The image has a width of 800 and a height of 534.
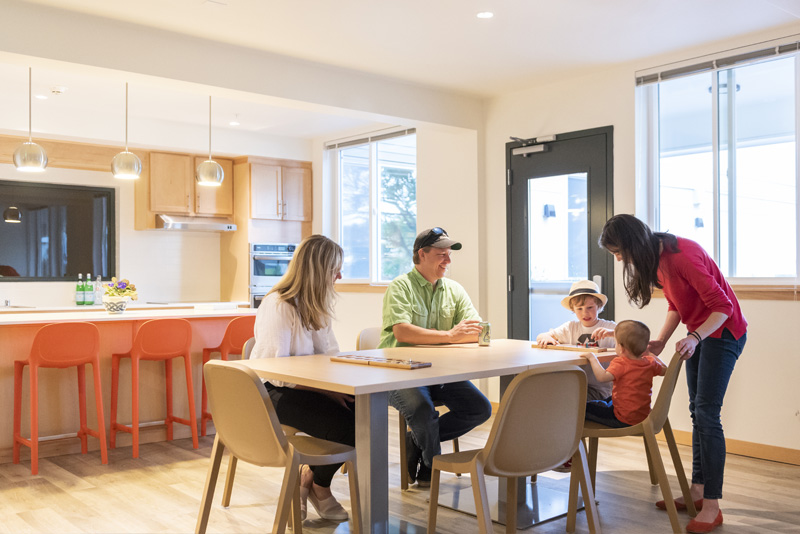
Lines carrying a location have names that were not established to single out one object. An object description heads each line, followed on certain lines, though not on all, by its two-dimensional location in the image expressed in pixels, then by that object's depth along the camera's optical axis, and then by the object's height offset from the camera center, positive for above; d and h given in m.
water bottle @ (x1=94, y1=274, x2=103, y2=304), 7.13 -0.26
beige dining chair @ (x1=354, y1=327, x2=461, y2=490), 3.66 -0.43
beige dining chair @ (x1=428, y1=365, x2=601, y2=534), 2.33 -0.55
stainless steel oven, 7.49 -0.02
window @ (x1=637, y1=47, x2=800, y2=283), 4.36 +0.62
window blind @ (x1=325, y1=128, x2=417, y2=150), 6.64 +1.17
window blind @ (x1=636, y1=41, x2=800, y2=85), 4.29 +1.21
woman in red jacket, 3.03 -0.19
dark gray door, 5.19 +0.30
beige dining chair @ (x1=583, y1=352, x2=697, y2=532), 2.93 -0.68
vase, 5.15 -0.27
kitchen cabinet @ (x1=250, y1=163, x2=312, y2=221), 7.52 +0.73
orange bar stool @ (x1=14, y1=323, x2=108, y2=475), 4.08 -0.52
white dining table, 2.34 -0.38
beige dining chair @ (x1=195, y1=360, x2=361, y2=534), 2.35 -0.57
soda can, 3.44 -0.34
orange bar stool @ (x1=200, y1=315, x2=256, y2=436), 4.97 -0.50
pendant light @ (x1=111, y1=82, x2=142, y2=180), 5.25 +0.69
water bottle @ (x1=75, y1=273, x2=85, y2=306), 6.98 -0.29
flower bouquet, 5.16 -0.22
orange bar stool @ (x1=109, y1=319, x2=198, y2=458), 4.50 -0.53
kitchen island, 4.31 -0.70
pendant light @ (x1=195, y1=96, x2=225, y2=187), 5.70 +0.69
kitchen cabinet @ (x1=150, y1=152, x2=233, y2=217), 7.19 +0.73
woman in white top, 2.94 -0.28
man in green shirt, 3.29 -0.32
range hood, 7.20 +0.40
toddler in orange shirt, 2.97 -0.45
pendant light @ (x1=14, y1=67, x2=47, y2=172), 4.79 +0.70
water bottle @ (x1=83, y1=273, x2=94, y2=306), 7.02 -0.27
